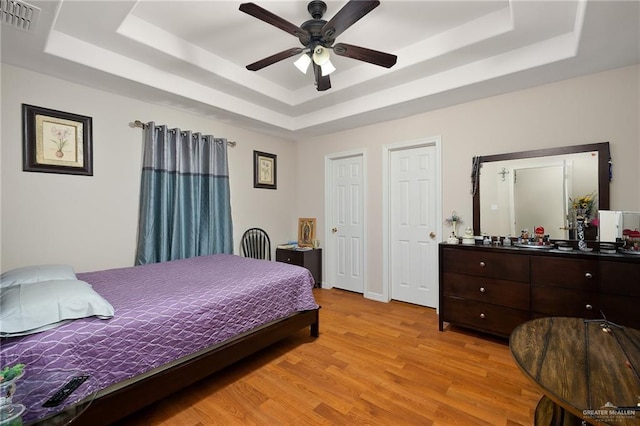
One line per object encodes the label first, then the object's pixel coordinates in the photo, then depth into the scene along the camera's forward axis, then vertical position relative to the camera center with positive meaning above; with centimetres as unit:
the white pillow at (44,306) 125 -47
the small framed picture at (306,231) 451 -36
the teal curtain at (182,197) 297 +16
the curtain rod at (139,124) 292 +92
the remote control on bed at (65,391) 114 -77
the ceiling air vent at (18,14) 165 +123
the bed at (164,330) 131 -70
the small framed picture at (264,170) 416 +62
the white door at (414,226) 346 -21
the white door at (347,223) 411 -21
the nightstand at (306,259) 411 -75
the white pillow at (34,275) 169 -42
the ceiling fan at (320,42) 173 +121
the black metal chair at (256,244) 401 -51
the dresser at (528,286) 202 -65
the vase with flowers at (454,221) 315 -14
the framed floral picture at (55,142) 235 +62
